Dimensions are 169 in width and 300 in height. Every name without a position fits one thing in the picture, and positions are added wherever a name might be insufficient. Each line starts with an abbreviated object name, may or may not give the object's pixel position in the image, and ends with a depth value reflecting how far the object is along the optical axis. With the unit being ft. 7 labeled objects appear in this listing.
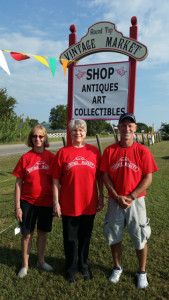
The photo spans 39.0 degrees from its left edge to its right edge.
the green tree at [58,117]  211.90
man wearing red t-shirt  7.81
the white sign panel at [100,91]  13.15
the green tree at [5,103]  109.40
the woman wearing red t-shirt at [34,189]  8.42
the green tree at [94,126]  175.78
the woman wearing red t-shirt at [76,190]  8.00
